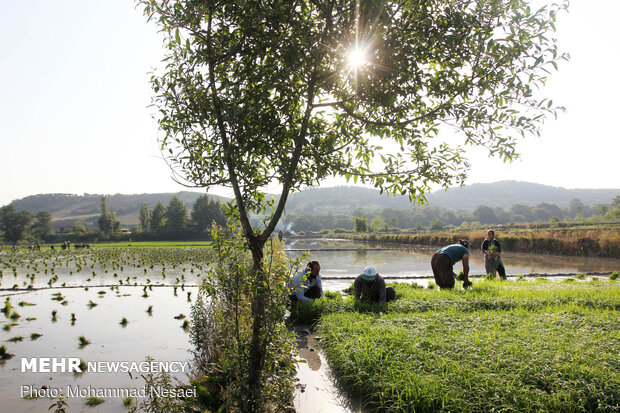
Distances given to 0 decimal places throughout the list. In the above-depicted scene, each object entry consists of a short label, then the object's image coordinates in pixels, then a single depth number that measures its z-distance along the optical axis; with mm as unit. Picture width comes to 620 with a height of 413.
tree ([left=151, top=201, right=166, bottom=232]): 94125
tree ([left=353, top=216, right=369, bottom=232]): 89125
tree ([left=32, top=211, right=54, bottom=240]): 106250
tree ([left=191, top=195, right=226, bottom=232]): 86750
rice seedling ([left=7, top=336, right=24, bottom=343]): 7844
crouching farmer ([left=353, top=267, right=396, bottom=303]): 8727
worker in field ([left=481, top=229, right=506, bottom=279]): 12949
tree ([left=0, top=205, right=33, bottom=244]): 95562
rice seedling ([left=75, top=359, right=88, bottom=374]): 6238
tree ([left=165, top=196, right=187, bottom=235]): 93838
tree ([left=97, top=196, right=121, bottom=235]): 97375
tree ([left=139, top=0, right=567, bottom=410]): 3545
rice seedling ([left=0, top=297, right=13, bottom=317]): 10304
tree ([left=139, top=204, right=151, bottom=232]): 107688
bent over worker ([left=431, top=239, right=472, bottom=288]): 10531
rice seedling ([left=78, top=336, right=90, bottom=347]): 7523
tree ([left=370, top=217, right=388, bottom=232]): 113800
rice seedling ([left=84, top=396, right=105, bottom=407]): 5083
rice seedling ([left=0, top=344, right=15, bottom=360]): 6797
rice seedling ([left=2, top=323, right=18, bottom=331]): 8734
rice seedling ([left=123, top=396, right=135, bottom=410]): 4965
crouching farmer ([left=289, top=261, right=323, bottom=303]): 9234
